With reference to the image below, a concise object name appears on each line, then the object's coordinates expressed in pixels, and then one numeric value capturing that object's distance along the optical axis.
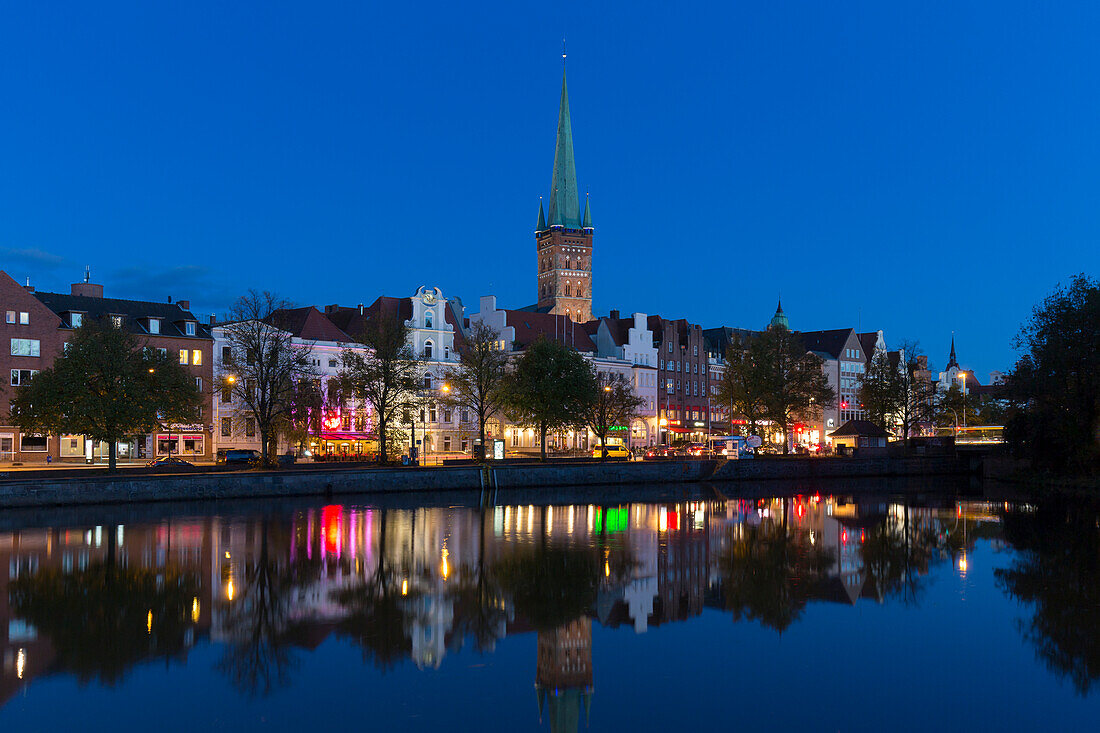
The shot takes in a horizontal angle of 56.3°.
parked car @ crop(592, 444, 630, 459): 92.93
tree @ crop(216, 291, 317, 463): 70.00
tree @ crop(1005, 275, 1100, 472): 73.56
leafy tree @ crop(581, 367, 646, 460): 87.88
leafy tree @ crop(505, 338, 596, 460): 82.69
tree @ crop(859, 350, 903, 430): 117.31
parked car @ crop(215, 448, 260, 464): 74.00
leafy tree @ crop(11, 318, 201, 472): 60.28
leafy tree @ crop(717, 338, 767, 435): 111.44
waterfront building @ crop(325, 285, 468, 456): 101.00
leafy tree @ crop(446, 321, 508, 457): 84.44
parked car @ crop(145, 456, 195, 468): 63.97
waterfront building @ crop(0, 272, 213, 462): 78.88
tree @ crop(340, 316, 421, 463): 75.69
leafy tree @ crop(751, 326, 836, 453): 110.62
